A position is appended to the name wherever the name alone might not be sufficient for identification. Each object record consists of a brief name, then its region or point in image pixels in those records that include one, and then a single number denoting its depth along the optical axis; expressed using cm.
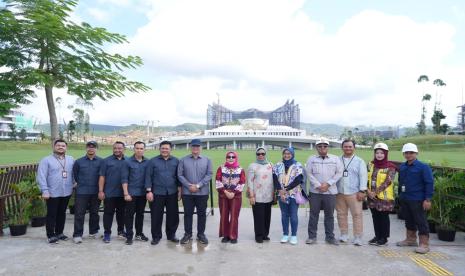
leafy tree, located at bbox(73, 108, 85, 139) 8309
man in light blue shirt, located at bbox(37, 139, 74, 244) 576
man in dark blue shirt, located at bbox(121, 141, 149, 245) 584
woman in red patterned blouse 589
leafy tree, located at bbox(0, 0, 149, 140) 679
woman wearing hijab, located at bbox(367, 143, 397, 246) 577
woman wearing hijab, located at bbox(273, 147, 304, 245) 591
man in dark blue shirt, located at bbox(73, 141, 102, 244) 597
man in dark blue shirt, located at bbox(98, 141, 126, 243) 595
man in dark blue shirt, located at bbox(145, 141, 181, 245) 588
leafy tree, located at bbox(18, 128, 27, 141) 8956
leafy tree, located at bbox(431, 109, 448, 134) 7719
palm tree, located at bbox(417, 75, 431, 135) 8156
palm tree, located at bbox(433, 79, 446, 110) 8119
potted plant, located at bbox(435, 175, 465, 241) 619
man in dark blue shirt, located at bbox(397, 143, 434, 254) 548
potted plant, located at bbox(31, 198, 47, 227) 682
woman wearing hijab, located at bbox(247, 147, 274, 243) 596
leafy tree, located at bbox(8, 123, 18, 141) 8644
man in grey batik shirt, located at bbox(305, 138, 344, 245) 589
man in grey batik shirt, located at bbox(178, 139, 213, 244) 588
